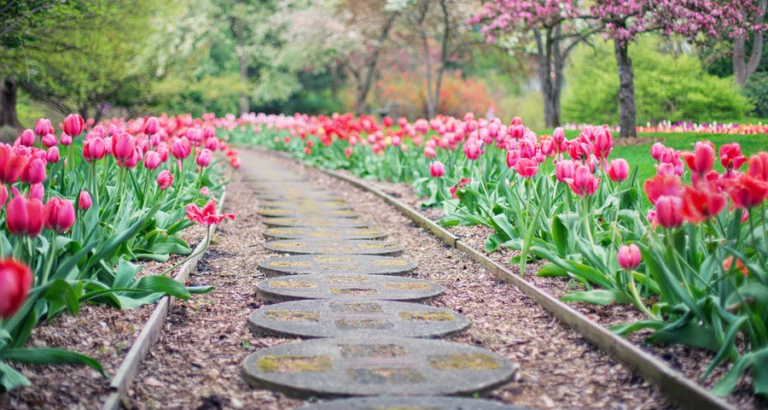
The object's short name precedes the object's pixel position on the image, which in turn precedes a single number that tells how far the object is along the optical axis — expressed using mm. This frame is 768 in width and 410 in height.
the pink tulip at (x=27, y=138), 5234
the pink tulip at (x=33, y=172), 3799
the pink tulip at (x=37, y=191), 3756
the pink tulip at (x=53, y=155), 5247
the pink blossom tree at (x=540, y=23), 13891
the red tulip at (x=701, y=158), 3586
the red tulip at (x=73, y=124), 5082
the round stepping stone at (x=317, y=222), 8242
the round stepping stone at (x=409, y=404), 3084
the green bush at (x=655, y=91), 14898
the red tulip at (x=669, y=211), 3307
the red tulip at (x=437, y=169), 7365
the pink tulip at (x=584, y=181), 4277
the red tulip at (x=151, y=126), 6176
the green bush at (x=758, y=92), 12969
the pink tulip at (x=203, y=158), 6686
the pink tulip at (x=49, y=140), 5559
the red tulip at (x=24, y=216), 2938
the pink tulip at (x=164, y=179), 5739
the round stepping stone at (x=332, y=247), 6617
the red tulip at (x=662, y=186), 3475
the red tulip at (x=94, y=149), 4770
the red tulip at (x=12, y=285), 2014
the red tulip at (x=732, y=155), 4164
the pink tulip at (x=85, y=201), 4352
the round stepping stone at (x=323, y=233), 7445
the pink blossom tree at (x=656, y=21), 11922
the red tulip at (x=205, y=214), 4668
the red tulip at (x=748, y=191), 3145
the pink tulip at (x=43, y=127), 5504
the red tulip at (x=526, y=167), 5125
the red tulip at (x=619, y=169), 4375
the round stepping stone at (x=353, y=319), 4184
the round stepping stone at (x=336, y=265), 5777
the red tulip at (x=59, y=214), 3385
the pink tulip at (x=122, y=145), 4816
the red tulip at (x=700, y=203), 3051
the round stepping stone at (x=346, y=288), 4980
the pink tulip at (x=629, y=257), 3615
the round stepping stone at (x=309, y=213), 9055
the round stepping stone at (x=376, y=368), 3334
